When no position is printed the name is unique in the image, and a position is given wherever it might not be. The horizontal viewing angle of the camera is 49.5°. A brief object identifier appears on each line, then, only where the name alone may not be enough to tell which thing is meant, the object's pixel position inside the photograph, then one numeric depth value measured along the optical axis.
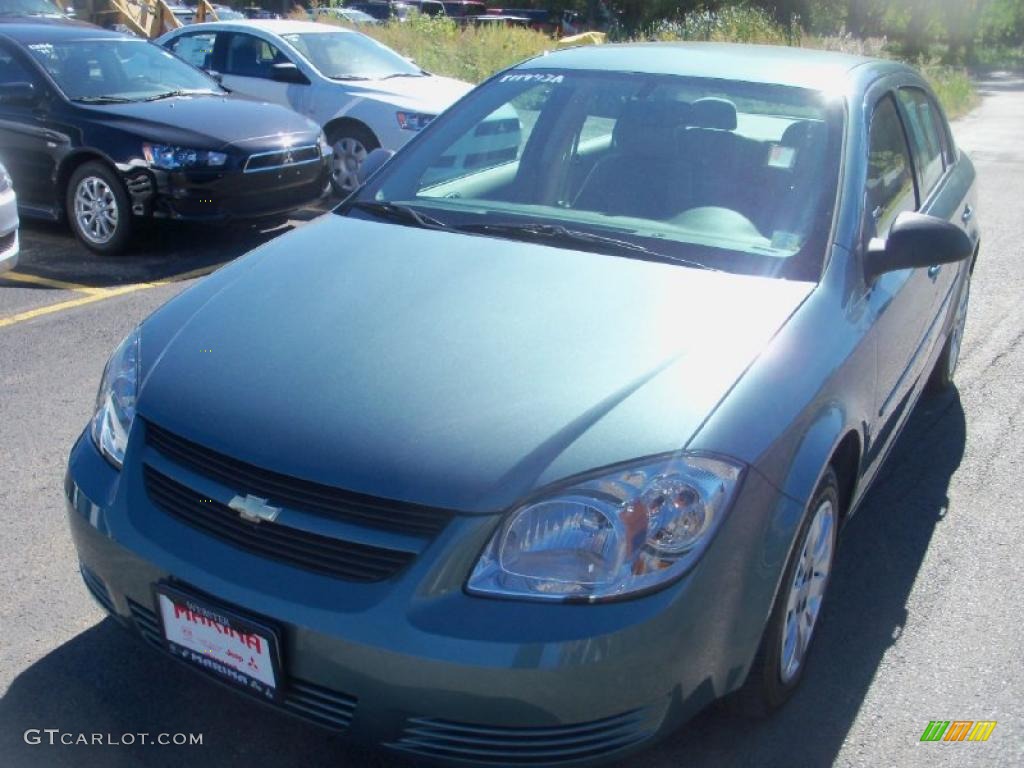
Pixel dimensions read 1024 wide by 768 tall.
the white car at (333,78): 10.00
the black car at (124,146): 7.68
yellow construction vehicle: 18.36
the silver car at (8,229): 6.30
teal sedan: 2.30
